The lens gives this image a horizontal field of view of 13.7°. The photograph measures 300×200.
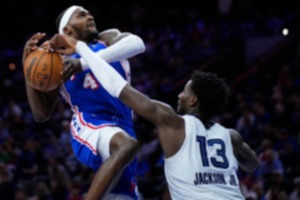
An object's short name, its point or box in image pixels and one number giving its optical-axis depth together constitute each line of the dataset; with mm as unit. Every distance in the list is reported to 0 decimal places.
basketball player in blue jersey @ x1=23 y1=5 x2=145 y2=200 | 8297
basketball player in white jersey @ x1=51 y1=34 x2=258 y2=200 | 7615
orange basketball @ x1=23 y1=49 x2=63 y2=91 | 8464
